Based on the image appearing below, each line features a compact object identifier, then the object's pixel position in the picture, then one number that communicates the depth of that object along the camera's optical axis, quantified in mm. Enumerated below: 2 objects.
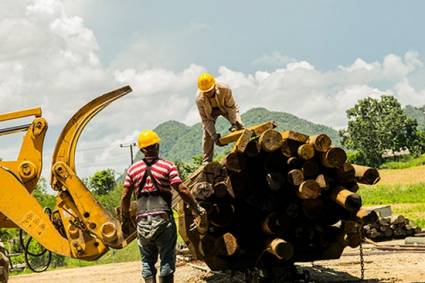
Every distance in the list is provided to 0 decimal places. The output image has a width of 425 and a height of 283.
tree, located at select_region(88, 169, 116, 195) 82250
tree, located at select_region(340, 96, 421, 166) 87062
